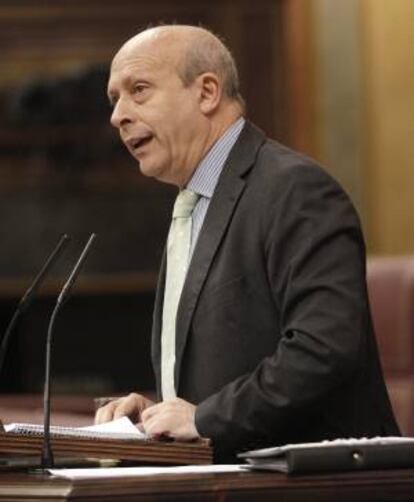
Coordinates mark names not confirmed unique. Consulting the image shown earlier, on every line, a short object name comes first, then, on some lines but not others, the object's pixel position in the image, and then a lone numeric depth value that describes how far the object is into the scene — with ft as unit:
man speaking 17.35
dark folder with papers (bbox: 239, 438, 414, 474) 14.30
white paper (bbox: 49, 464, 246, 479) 14.19
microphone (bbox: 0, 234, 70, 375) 16.33
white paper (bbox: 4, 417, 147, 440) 16.33
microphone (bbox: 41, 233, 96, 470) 15.66
